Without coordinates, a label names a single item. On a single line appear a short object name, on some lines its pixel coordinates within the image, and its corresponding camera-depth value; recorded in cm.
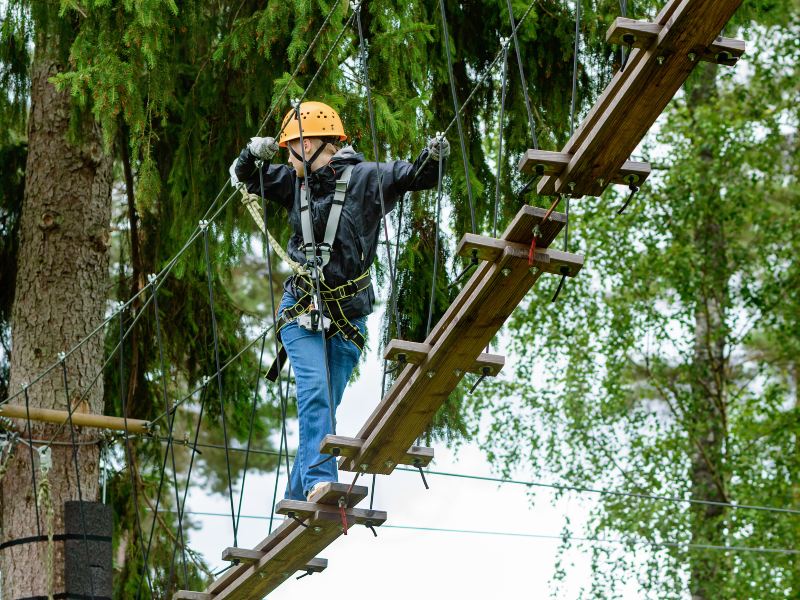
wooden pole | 1092
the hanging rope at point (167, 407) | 908
